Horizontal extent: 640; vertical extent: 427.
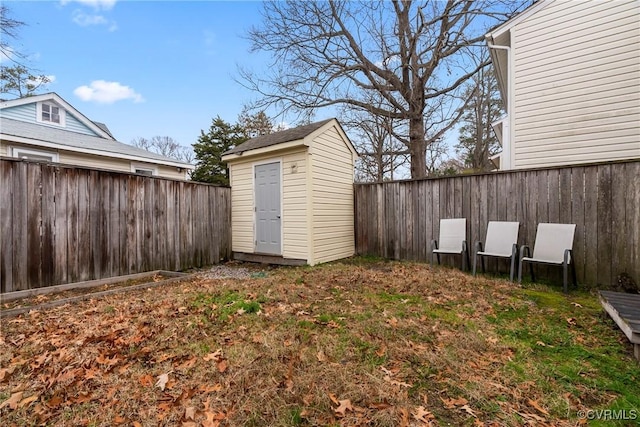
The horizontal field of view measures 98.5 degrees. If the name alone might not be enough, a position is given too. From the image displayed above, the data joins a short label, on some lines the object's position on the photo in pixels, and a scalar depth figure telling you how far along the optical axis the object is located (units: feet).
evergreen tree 57.57
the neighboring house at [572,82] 17.56
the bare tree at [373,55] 34.47
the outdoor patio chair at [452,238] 17.69
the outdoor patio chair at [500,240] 15.66
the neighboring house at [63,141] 24.45
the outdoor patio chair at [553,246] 13.66
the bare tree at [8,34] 28.76
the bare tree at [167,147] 78.15
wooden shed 20.56
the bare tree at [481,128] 46.50
